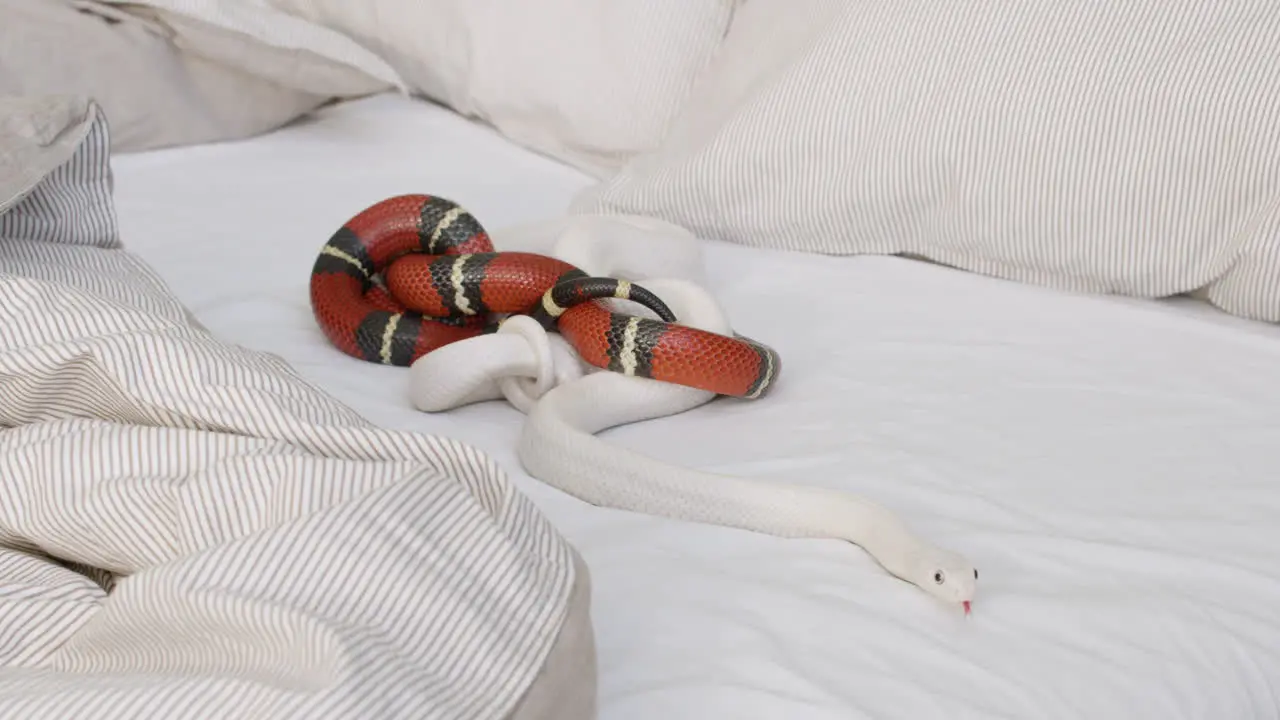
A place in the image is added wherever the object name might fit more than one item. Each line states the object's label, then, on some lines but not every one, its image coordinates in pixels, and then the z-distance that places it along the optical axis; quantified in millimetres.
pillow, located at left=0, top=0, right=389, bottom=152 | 1875
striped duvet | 578
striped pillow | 1336
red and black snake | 1175
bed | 676
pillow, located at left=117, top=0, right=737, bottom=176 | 1840
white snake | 932
